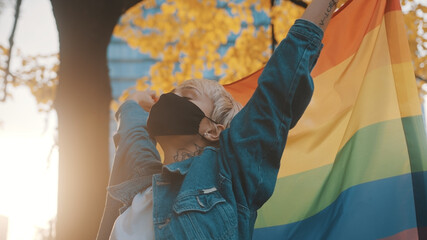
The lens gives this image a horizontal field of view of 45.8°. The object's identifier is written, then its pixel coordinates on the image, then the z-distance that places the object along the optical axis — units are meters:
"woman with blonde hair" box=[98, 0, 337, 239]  2.07
